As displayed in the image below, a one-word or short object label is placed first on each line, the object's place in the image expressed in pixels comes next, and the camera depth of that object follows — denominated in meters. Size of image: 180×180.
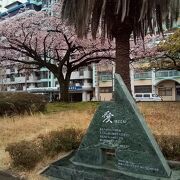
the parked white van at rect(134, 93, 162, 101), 25.60
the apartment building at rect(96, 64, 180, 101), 29.10
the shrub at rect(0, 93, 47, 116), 7.78
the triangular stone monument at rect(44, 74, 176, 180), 2.76
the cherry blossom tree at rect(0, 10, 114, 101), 13.43
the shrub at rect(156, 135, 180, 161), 3.43
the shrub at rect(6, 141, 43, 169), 3.37
